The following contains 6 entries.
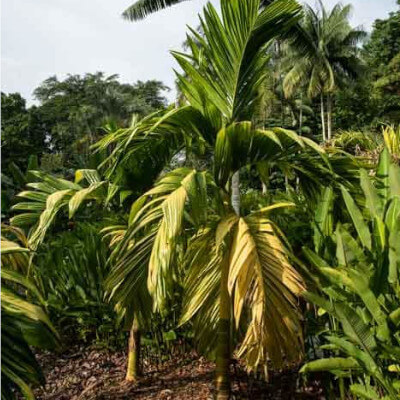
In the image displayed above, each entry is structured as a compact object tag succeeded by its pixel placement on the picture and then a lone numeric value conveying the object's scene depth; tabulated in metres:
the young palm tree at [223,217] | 2.20
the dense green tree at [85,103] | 36.62
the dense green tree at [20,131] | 34.59
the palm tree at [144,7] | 12.93
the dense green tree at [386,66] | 25.03
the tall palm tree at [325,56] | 26.80
